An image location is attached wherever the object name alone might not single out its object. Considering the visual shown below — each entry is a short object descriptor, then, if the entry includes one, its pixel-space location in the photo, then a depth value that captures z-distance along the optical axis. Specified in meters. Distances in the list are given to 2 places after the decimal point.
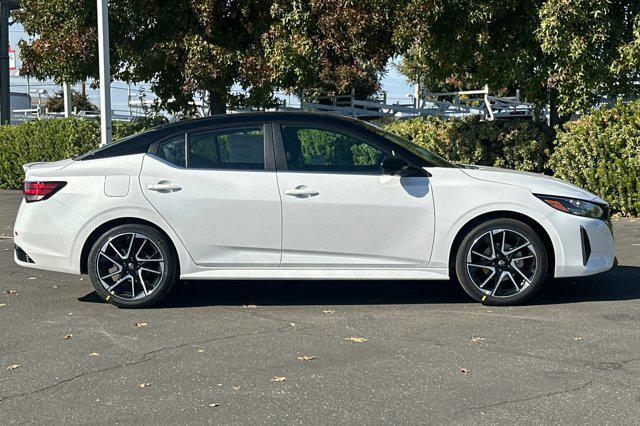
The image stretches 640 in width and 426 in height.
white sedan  7.30
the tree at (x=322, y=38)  15.48
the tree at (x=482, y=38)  13.78
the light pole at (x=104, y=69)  14.27
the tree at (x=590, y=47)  13.08
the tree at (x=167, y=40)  17.44
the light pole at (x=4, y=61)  25.86
